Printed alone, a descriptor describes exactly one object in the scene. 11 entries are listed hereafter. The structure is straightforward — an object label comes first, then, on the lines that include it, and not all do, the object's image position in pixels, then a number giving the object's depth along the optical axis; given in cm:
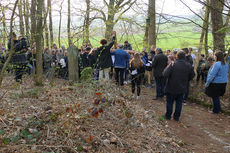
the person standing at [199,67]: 1166
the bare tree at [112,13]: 1265
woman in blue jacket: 671
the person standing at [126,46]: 1250
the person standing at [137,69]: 797
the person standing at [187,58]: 872
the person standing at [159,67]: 878
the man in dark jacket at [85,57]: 1020
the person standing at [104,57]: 838
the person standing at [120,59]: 869
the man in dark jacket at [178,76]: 596
